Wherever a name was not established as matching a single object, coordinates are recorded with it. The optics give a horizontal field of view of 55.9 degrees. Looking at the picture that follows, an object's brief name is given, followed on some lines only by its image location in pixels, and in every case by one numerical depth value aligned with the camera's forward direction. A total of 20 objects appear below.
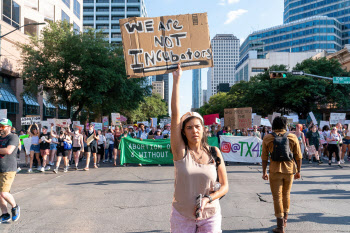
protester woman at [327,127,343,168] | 13.53
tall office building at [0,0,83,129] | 29.88
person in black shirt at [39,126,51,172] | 12.77
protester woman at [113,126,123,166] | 15.29
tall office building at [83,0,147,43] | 106.19
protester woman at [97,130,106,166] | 16.33
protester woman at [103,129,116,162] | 16.95
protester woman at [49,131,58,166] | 13.27
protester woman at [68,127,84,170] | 13.16
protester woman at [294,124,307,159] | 13.04
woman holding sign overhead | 2.70
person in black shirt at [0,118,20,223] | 5.62
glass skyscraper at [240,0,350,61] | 96.69
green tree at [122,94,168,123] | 56.37
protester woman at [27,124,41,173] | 12.98
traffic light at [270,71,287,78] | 20.72
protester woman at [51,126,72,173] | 12.63
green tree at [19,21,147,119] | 26.23
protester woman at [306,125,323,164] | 14.69
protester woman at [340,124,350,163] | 14.69
